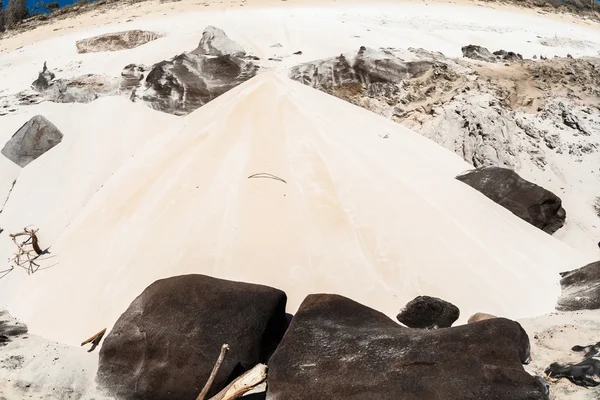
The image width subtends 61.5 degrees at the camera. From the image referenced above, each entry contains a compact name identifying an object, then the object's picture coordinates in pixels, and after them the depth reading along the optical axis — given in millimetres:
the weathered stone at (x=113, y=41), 9967
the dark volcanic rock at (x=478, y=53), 8906
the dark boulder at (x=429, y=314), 3531
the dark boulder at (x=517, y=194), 5539
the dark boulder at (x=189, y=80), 7410
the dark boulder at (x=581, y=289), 3684
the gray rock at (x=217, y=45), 8778
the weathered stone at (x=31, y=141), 6412
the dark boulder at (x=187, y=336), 2982
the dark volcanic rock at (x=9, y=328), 3559
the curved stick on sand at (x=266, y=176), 4718
